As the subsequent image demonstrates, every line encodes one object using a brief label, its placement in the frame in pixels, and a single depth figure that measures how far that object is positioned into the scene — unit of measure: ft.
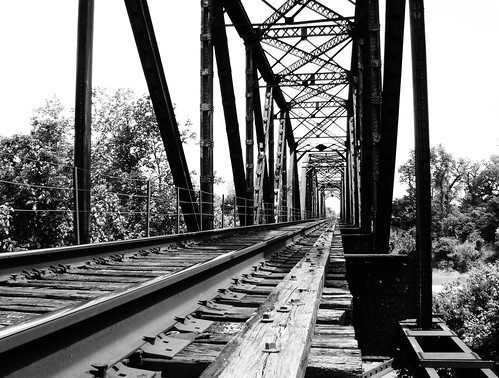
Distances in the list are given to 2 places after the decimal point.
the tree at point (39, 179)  81.82
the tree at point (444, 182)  225.97
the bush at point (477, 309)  62.64
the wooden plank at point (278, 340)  4.18
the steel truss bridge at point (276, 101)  12.10
